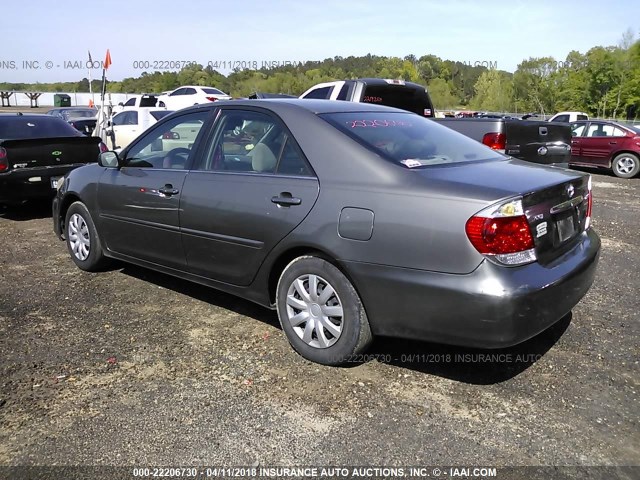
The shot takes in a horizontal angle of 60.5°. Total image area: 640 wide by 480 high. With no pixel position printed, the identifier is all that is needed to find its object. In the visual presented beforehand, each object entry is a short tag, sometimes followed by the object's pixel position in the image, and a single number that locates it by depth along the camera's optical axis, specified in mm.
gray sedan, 2844
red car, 14586
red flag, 11888
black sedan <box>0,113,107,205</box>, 7387
